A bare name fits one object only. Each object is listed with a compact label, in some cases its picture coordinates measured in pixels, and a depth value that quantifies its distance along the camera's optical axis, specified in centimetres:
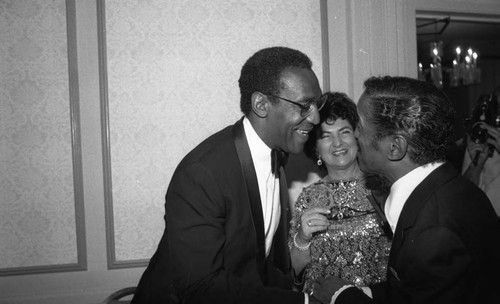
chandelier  645
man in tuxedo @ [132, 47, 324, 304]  155
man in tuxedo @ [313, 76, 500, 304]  125
